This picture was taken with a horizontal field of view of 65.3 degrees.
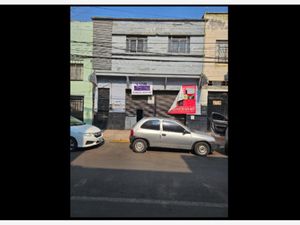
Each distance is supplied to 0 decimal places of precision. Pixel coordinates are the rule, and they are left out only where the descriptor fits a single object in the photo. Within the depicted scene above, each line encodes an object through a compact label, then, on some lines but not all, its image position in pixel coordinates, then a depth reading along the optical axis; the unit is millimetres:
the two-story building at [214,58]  14617
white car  8438
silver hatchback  8656
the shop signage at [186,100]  14883
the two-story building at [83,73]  14562
